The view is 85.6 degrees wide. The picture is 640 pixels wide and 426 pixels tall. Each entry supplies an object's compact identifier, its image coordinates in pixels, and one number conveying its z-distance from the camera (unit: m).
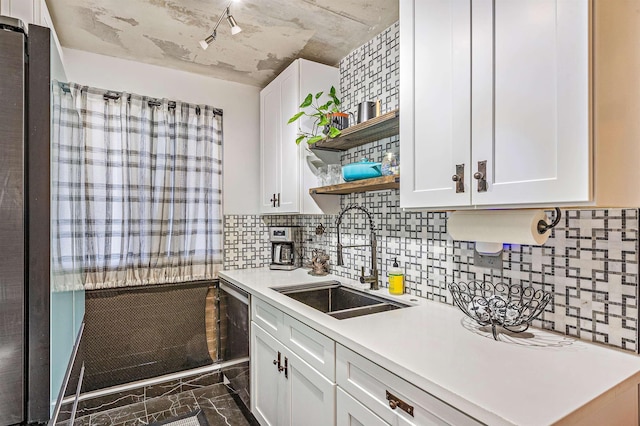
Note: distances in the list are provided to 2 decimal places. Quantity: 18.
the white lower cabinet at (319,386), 0.98
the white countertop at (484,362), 0.81
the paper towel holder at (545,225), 1.16
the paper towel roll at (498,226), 1.15
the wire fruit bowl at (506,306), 1.24
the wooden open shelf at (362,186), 1.68
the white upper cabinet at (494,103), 0.93
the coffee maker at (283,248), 2.87
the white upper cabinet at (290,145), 2.42
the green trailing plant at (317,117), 2.19
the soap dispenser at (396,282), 1.88
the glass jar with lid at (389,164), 1.82
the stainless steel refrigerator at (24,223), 0.82
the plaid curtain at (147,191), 2.36
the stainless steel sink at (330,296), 2.01
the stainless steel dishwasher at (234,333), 2.22
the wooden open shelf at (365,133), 1.73
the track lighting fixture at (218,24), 1.81
